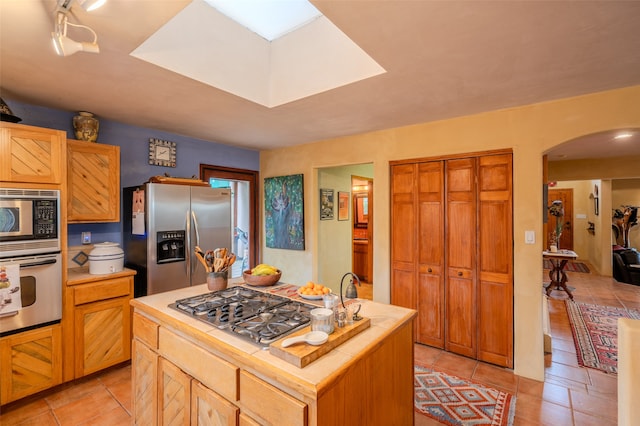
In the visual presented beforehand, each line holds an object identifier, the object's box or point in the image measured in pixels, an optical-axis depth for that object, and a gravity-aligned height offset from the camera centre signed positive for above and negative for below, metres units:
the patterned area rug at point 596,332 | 2.93 -1.46
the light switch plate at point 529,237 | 2.64 -0.22
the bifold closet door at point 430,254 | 3.14 -0.44
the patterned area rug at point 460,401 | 2.14 -1.47
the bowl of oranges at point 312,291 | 1.87 -0.50
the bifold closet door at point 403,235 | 3.31 -0.25
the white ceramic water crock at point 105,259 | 2.74 -0.41
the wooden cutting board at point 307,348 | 1.12 -0.54
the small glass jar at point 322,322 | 1.33 -0.49
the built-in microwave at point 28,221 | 2.20 -0.05
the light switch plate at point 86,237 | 3.00 -0.22
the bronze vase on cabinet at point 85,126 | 2.80 +0.84
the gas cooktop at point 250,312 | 1.39 -0.54
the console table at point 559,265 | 5.03 -0.95
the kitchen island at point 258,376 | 1.09 -0.71
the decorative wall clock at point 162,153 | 3.52 +0.75
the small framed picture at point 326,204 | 4.43 +0.15
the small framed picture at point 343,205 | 4.91 +0.14
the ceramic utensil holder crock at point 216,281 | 2.12 -0.48
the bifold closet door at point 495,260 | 2.77 -0.45
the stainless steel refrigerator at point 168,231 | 2.93 -0.18
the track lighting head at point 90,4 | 1.21 +0.87
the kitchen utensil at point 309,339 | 1.20 -0.52
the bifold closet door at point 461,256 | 2.96 -0.44
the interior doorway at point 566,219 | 8.62 -0.19
